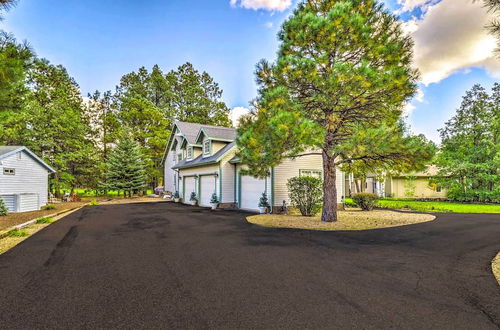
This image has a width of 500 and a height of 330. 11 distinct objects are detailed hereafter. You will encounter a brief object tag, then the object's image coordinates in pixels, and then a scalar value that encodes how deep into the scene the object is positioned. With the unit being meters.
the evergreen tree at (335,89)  8.64
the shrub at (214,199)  17.05
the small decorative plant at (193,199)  20.53
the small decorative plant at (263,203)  14.36
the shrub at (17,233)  8.64
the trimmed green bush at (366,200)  15.56
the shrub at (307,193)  12.77
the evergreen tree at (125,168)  28.56
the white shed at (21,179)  14.84
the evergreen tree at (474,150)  20.19
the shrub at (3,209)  13.87
